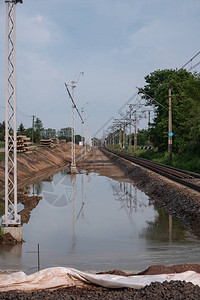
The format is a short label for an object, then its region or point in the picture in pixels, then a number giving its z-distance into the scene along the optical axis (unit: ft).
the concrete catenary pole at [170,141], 124.57
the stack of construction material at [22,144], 165.68
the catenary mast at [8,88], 39.42
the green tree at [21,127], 411.13
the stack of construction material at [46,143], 267.41
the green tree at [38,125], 540.81
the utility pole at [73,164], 122.69
